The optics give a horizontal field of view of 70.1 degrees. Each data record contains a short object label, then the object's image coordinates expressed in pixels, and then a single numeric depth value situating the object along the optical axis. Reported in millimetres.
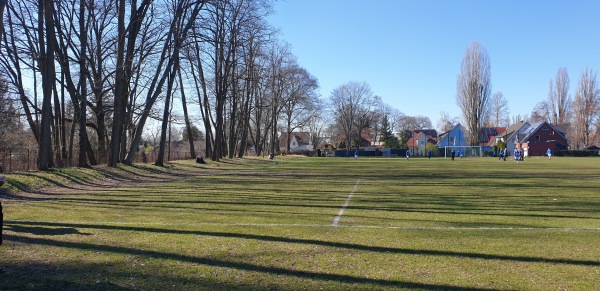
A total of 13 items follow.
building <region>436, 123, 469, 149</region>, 107362
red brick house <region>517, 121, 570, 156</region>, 91938
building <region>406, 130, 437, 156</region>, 123000
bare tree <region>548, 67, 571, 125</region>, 101250
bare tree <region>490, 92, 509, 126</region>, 113962
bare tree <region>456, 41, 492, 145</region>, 87562
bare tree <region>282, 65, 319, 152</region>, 65419
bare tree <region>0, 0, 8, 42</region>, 11653
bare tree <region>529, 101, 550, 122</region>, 111125
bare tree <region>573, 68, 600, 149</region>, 92062
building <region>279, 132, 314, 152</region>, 142712
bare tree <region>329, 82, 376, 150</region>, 101375
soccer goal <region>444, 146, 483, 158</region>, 89231
